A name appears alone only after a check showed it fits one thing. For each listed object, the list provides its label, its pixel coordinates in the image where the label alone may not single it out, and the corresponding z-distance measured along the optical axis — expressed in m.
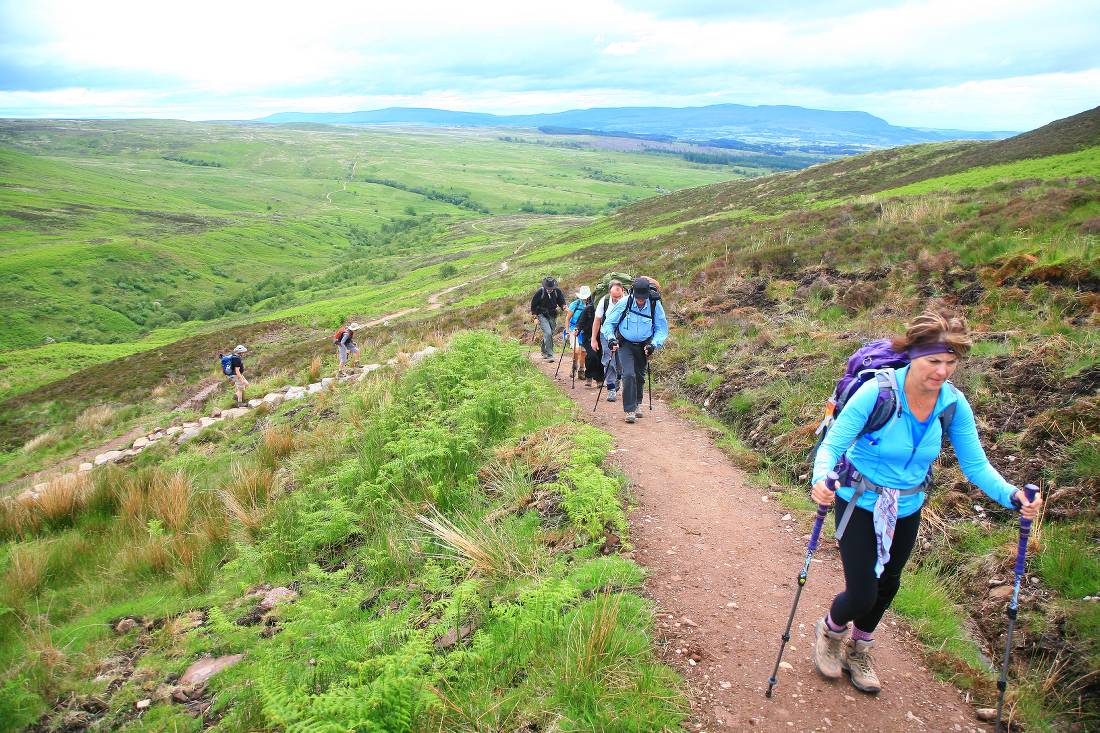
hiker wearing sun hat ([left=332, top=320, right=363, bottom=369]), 19.31
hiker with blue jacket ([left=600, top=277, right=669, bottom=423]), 8.56
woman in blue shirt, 3.31
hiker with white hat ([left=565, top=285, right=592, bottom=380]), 11.68
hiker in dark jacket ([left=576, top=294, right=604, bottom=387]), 11.29
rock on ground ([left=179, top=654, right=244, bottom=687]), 5.14
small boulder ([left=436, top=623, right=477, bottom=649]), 4.52
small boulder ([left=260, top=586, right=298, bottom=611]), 6.00
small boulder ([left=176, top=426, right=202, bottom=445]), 14.86
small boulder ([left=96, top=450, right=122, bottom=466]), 14.90
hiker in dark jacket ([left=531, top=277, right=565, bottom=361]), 13.68
